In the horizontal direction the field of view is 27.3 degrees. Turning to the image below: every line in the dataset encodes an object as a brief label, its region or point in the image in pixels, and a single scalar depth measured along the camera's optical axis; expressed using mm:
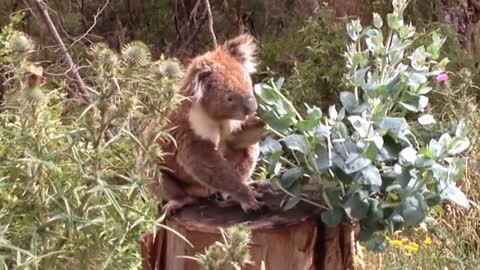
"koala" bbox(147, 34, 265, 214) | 3889
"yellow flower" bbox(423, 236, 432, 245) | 5224
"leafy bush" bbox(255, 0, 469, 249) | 3217
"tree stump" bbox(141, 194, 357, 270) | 3449
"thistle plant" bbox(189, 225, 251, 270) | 2183
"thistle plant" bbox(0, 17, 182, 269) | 2518
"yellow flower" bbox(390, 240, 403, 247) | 4961
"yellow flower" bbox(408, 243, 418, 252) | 5117
